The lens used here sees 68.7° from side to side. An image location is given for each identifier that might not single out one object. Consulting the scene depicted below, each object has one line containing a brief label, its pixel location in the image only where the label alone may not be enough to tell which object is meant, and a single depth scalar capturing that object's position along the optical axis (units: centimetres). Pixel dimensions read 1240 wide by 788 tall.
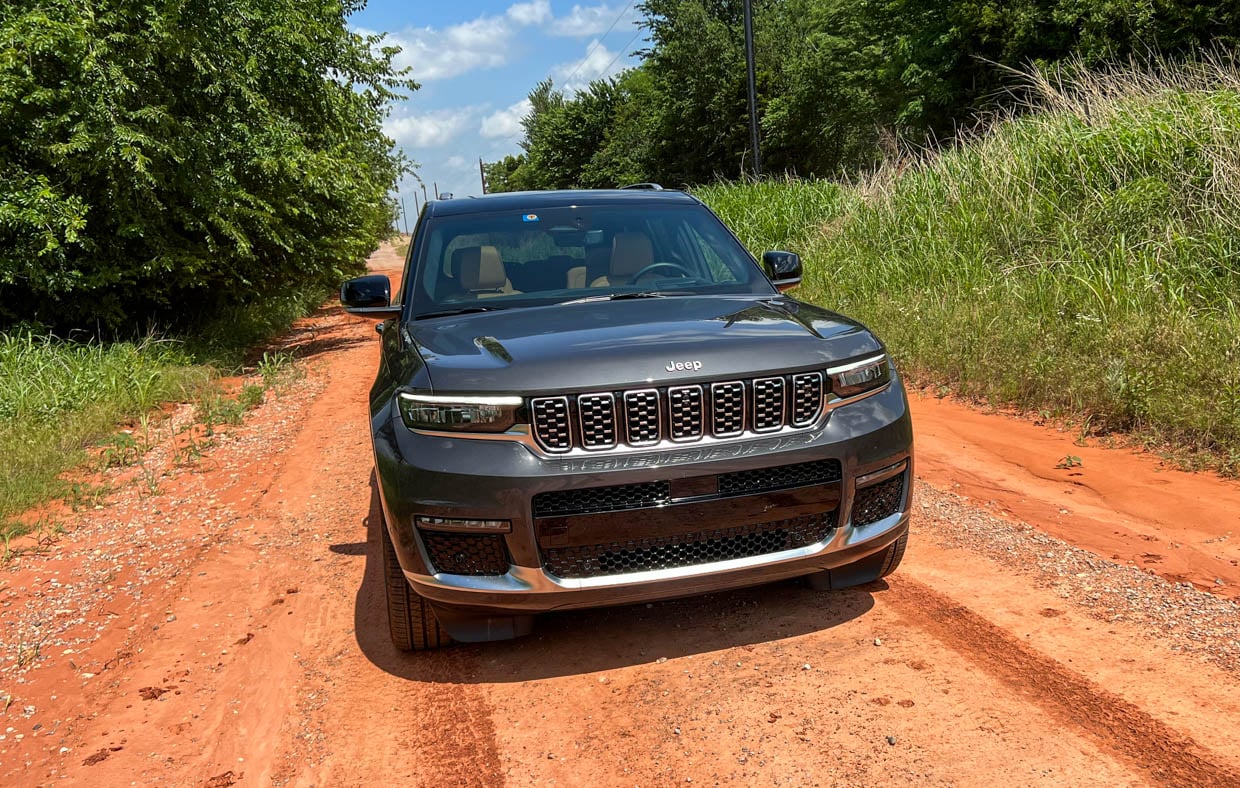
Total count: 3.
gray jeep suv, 284
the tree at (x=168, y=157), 927
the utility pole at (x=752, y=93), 2217
